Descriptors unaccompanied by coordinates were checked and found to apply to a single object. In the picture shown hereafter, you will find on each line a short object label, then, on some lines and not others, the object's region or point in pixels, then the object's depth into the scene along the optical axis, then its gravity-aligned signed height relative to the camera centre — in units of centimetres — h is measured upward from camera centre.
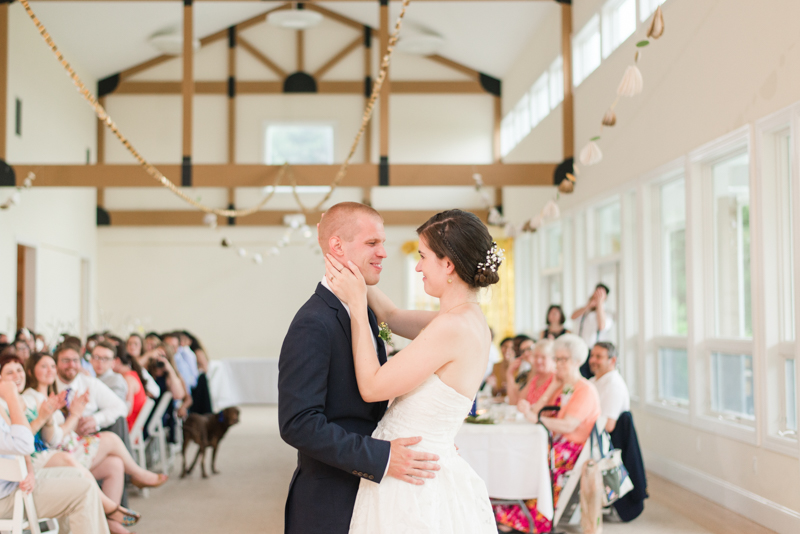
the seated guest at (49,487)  363 -92
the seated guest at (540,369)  525 -48
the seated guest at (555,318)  760 -19
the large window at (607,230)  801 +72
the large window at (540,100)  1073 +283
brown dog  652 -107
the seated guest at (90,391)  475 -58
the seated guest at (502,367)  729 -67
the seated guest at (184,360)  744 -58
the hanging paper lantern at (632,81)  517 +144
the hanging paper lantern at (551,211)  694 +79
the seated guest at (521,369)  621 -59
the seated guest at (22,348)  588 -35
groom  169 -25
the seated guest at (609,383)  483 -54
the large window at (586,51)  850 +282
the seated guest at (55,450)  384 -81
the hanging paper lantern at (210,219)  1097 +115
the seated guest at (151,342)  714 -37
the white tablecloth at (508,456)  432 -88
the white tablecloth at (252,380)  1198 -123
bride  179 -18
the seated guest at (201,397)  689 -85
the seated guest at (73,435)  418 -74
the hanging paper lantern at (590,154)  594 +110
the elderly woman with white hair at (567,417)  431 -67
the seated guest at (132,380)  576 -59
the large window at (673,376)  648 -67
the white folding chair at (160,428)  633 -104
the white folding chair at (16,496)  354 -90
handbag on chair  423 -96
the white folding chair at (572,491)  434 -109
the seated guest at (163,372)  664 -60
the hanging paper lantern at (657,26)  449 +158
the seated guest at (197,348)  830 -52
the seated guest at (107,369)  532 -46
